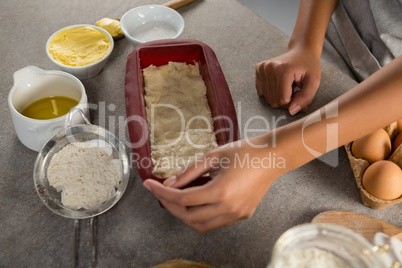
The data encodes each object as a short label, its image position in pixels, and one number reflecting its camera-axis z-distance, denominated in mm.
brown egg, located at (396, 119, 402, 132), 799
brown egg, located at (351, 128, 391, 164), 757
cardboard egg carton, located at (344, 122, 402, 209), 721
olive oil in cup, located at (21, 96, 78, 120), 779
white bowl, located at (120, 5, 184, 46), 971
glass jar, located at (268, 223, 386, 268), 550
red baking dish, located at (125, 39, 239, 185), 699
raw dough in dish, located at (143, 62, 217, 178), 739
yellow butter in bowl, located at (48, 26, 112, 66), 889
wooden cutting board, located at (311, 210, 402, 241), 703
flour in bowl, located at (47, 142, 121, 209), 691
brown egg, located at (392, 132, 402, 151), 776
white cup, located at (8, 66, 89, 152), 725
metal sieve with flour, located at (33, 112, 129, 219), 687
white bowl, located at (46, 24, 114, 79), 859
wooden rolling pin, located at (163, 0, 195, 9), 1069
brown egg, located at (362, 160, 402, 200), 708
